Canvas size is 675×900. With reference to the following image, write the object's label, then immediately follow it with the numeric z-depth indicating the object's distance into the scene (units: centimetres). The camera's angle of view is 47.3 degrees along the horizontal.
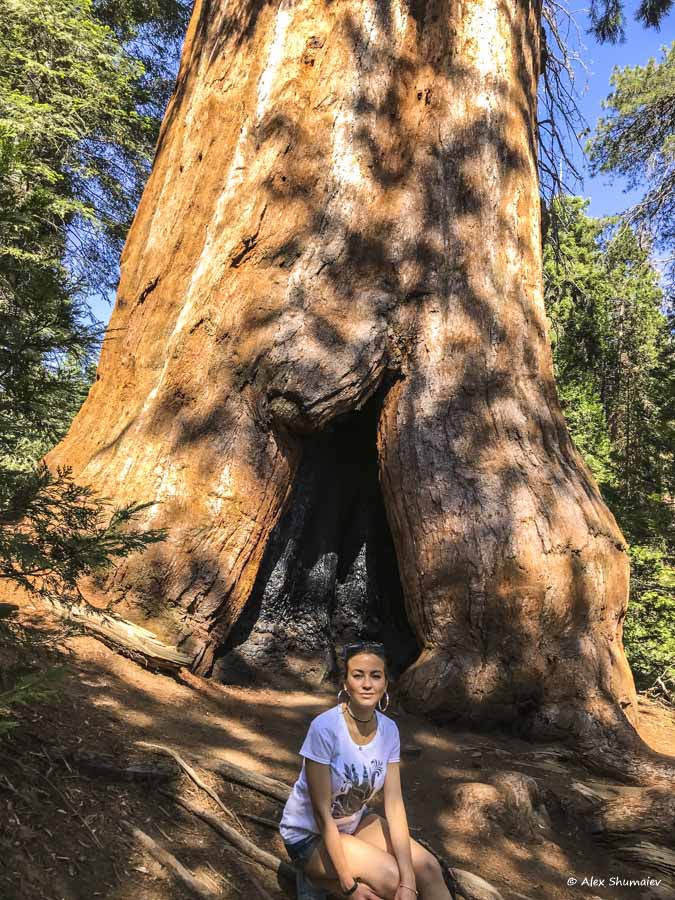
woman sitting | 255
